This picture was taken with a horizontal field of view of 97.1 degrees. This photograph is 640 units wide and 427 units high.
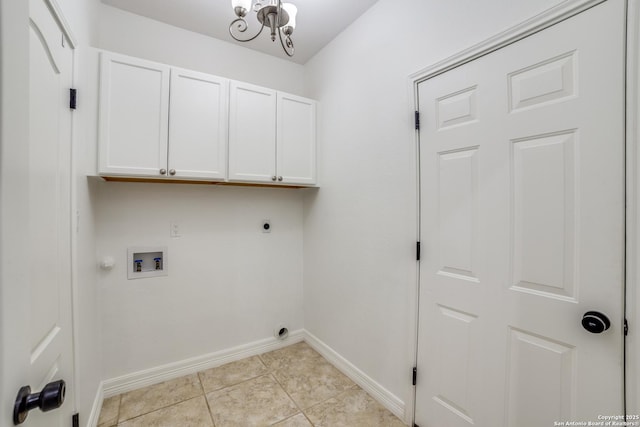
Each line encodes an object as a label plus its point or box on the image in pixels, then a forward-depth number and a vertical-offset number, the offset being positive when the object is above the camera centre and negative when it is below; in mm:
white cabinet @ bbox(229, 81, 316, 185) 2189 +641
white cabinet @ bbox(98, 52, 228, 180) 1768 +624
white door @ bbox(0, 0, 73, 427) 916 +6
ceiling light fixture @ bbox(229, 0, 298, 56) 1396 +1051
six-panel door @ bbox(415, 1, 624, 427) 1059 -56
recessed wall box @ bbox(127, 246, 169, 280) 2117 -380
